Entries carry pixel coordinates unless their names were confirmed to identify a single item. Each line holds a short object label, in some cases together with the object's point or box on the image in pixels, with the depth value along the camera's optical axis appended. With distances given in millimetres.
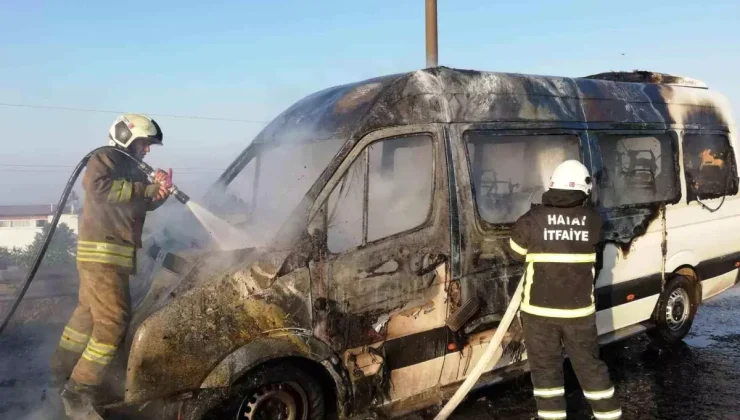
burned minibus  3322
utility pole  9156
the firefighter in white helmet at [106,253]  3760
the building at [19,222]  48297
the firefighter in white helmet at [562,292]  3652
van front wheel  3348
